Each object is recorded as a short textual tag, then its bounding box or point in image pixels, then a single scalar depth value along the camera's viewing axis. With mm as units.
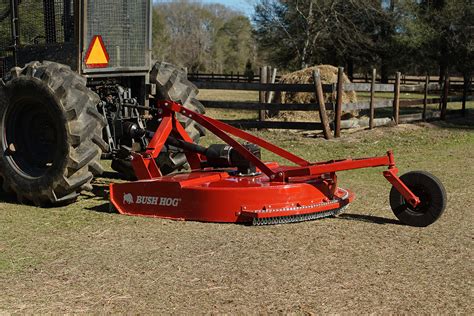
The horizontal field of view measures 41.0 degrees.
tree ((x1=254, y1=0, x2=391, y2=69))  37281
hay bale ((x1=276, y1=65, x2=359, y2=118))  17594
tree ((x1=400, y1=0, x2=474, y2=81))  32906
